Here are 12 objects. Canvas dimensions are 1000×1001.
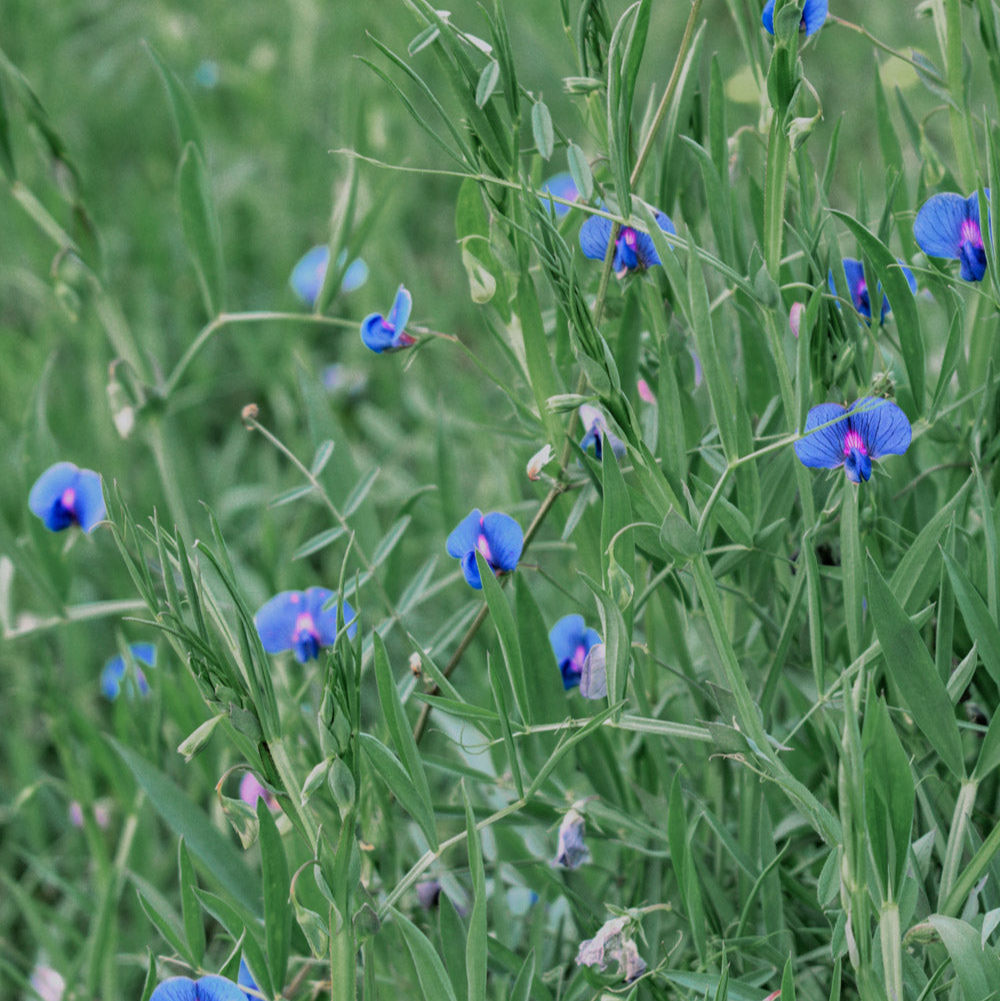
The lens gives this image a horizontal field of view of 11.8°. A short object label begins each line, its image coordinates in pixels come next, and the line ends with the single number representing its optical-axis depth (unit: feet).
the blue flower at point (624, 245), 2.64
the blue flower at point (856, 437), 2.56
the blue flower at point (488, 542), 2.64
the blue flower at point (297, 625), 2.77
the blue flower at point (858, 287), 2.74
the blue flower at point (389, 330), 2.70
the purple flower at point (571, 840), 2.66
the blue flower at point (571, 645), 2.77
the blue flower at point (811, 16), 2.59
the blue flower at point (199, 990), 2.55
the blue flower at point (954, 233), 2.64
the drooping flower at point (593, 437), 2.69
